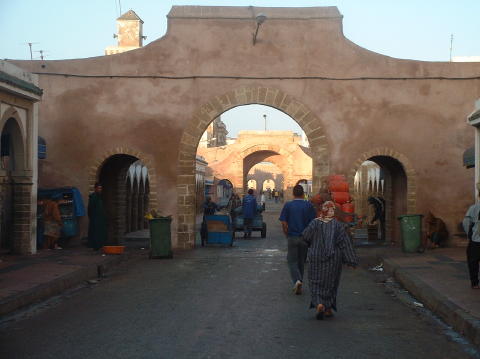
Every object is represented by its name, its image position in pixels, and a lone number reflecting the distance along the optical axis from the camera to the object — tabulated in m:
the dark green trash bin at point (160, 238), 17.02
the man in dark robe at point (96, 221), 17.81
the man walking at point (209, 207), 25.88
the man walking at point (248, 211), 24.59
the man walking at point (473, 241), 10.66
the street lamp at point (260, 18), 18.78
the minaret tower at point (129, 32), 62.66
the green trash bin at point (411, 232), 17.73
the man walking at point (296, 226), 11.34
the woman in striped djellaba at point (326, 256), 8.95
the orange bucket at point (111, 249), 16.95
